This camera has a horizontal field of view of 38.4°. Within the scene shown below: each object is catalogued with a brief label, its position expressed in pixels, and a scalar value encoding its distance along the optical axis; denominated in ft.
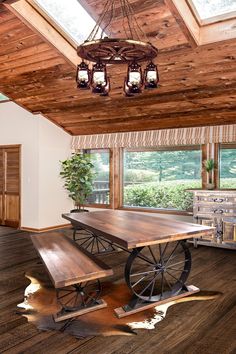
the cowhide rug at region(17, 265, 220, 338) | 9.41
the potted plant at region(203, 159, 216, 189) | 19.15
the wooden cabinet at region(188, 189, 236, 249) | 17.72
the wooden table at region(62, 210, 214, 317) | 10.21
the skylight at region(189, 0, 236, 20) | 12.82
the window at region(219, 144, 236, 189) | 20.06
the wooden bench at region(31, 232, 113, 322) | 9.46
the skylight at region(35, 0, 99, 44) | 14.71
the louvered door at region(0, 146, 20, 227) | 25.11
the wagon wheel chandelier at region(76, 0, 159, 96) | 9.17
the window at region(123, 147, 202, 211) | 21.90
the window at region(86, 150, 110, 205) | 26.12
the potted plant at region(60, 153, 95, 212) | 23.54
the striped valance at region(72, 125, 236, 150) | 19.42
